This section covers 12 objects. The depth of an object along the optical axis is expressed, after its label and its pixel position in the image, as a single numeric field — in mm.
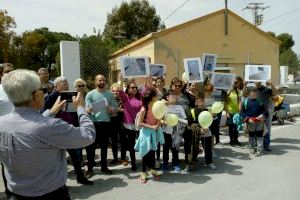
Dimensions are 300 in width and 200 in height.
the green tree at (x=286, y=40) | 36964
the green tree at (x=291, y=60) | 27718
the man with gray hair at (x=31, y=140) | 1519
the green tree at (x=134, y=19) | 22814
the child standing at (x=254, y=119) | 5201
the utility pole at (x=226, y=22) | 12884
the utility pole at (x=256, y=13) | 28803
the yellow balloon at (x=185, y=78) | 5496
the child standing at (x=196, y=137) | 4538
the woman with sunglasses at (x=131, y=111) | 4441
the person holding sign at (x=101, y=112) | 4274
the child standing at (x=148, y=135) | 4068
